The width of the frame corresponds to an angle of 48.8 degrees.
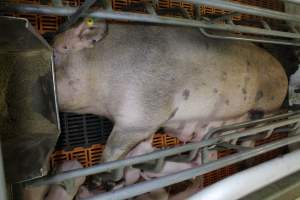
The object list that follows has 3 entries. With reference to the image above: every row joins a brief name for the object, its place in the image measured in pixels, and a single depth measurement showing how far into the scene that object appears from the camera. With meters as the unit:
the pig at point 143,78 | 1.06
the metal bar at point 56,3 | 0.75
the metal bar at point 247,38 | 1.11
